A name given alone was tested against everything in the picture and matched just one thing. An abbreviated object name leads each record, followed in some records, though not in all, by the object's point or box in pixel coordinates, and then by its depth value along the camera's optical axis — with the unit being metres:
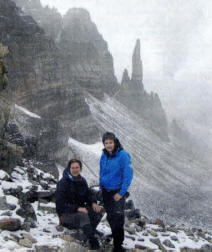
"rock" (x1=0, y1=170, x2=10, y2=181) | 9.46
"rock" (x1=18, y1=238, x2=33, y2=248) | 6.07
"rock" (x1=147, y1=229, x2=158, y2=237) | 9.37
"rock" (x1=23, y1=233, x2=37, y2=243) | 6.39
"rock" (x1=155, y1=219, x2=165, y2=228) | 11.47
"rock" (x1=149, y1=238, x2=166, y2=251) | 8.47
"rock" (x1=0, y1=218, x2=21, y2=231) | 6.37
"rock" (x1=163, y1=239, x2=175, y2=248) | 8.82
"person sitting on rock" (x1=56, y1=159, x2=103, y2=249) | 7.20
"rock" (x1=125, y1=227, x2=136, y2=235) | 8.98
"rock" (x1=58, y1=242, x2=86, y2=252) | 6.34
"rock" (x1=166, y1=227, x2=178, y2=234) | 10.85
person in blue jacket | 7.02
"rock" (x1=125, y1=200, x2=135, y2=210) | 12.07
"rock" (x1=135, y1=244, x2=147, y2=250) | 7.82
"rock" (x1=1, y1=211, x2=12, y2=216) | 6.78
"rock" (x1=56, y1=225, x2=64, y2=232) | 7.59
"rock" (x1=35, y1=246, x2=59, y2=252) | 6.02
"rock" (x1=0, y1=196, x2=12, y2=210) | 7.10
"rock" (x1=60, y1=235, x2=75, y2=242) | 6.95
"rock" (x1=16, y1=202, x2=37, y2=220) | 7.38
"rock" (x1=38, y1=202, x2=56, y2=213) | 9.23
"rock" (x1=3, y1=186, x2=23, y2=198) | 8.51
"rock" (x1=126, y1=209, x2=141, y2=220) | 11.00
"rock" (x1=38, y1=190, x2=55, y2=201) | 9.95
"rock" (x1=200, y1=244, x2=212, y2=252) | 9.19
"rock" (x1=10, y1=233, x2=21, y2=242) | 6.16
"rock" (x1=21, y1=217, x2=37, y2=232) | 6.85
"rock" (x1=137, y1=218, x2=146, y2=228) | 10.25
